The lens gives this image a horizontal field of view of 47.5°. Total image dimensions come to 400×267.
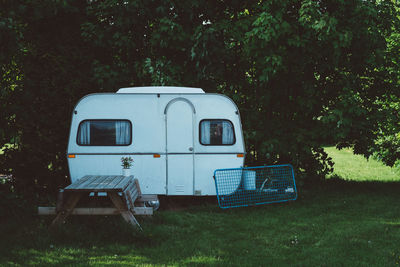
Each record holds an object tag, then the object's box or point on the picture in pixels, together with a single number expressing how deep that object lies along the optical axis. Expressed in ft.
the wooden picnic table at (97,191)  21.83
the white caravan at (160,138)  29.86
